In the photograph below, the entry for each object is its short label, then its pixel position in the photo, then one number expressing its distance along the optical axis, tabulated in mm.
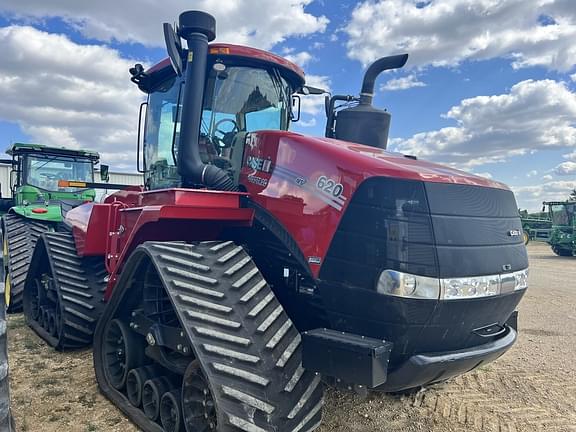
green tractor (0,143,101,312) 8102
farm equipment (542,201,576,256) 21270
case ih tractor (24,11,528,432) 2619
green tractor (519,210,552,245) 25297
